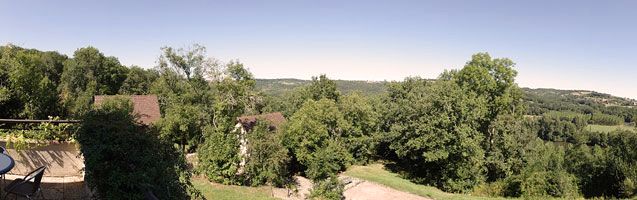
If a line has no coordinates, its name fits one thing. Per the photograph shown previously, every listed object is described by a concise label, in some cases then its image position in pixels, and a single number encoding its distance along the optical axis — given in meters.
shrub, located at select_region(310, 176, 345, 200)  20.14
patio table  6.14
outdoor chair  6.77
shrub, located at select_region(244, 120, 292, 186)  23.03
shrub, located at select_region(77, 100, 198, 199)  5.86
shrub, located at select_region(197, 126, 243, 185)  22.89
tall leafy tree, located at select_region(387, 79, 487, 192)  31.03
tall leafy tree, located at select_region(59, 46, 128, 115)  53.34
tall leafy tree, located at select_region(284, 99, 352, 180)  27.53
